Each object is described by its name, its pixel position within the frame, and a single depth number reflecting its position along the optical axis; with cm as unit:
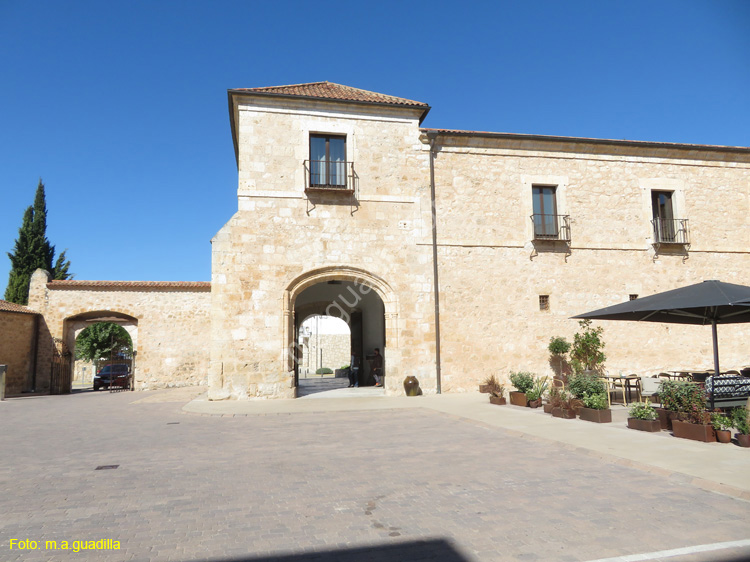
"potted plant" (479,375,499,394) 1393
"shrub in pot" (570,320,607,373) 1491
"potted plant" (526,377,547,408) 1094
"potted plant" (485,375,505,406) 1162
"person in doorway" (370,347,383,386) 1727
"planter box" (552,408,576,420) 924
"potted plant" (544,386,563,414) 962
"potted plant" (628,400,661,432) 761
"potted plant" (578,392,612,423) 868
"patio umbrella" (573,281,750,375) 821
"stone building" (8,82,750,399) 1342
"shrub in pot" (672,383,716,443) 679
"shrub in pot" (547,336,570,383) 1475
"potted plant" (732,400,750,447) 639
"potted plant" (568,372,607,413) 929
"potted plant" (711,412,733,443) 664
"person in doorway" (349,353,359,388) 1791
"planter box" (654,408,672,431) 778
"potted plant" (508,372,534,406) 1118
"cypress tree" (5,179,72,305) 3055
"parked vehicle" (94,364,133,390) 2161
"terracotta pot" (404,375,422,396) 1360
